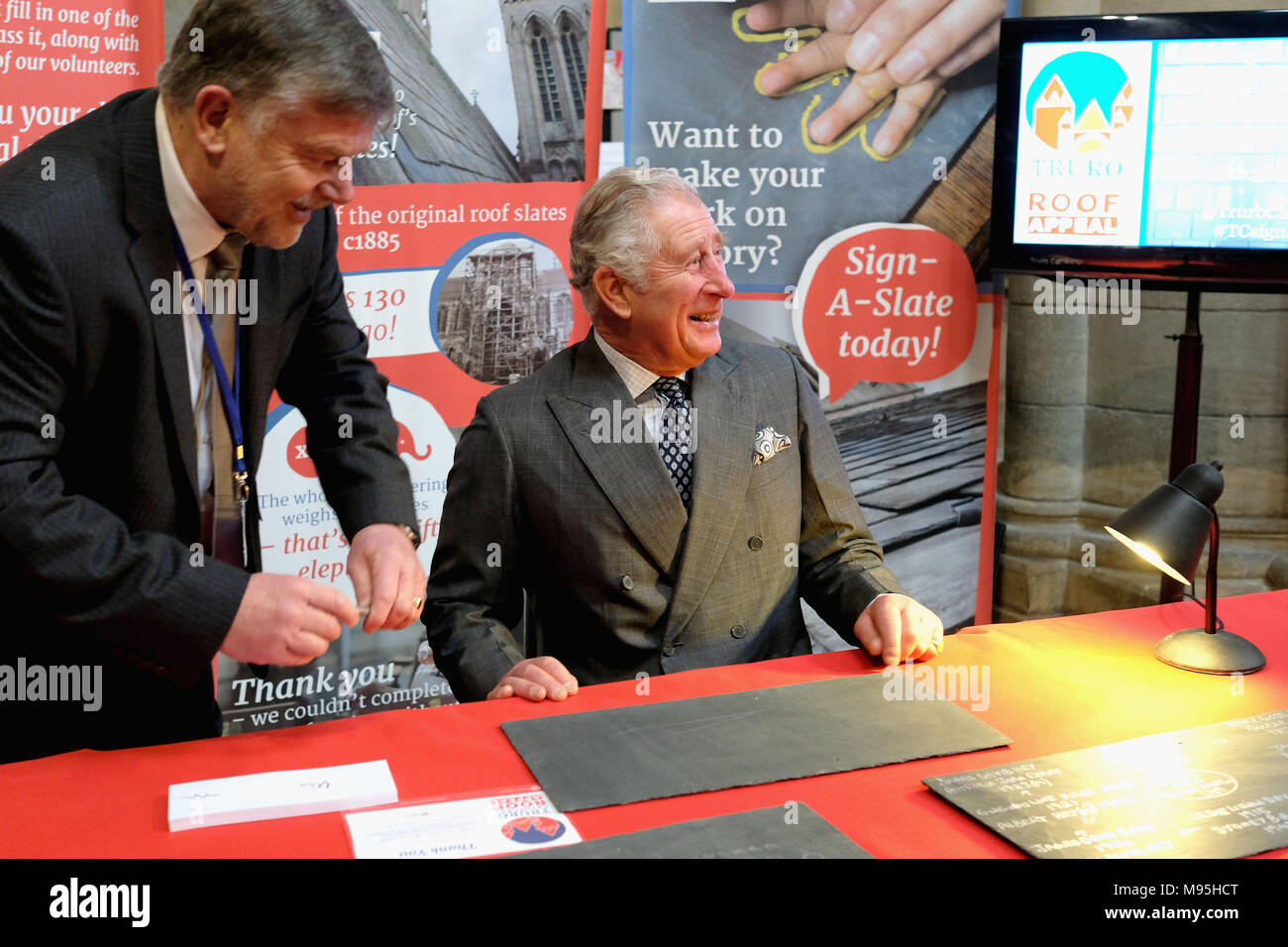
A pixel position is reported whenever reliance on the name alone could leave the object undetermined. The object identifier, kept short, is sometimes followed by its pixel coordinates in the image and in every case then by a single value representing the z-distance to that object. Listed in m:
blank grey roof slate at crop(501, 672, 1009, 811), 1.71
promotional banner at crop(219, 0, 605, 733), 3.95
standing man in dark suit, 1.71
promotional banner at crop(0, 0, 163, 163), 3.51
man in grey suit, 2.56
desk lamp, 2.07
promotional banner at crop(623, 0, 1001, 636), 4.18
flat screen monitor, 3.75
